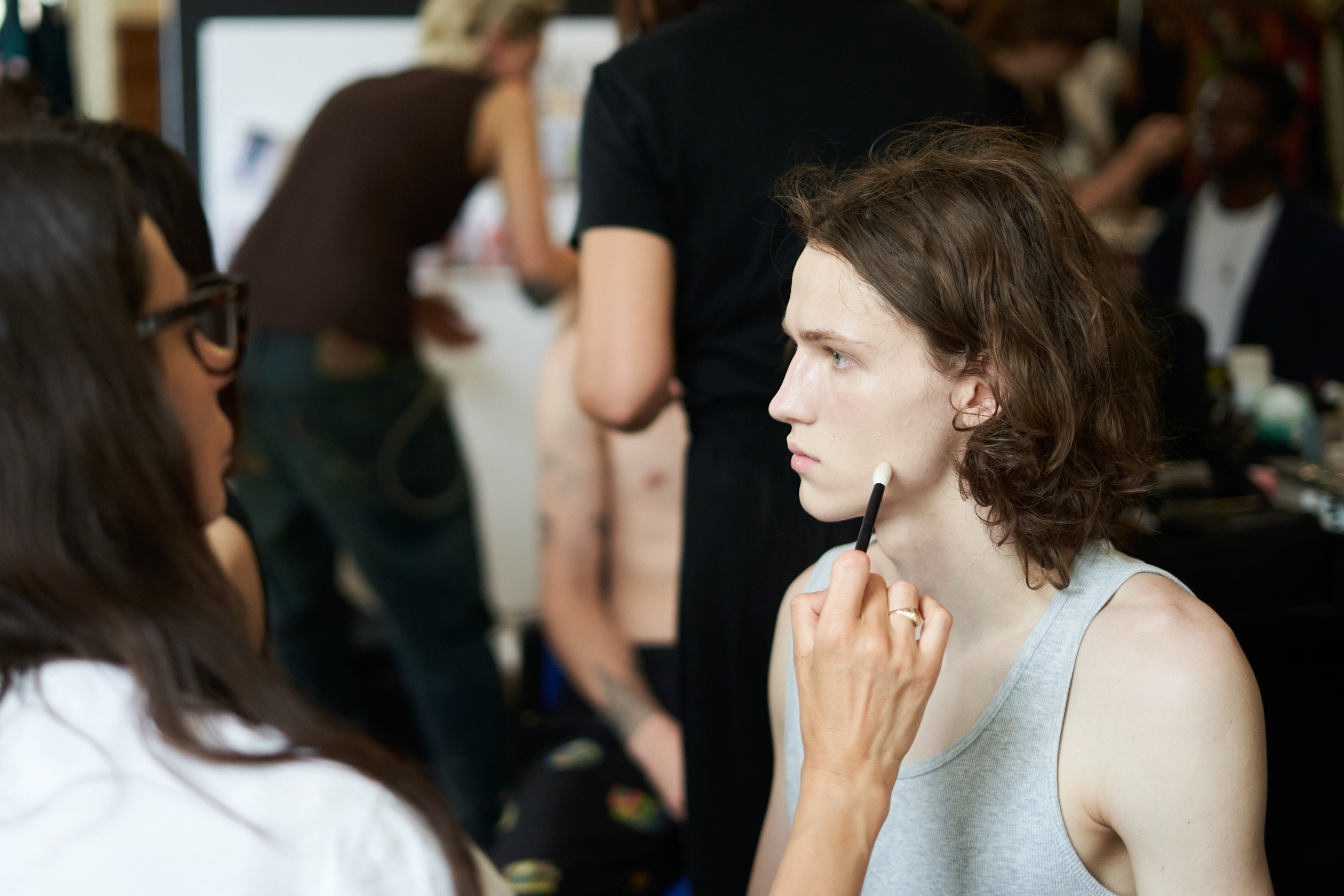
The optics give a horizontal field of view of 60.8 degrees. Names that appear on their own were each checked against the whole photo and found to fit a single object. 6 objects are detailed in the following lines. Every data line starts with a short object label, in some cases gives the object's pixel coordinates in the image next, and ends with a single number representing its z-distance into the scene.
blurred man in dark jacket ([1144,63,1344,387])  2.35
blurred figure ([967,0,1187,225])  2.59
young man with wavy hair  0.73
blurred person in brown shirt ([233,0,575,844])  1.97
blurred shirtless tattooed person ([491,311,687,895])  1.45
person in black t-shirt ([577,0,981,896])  1.08
